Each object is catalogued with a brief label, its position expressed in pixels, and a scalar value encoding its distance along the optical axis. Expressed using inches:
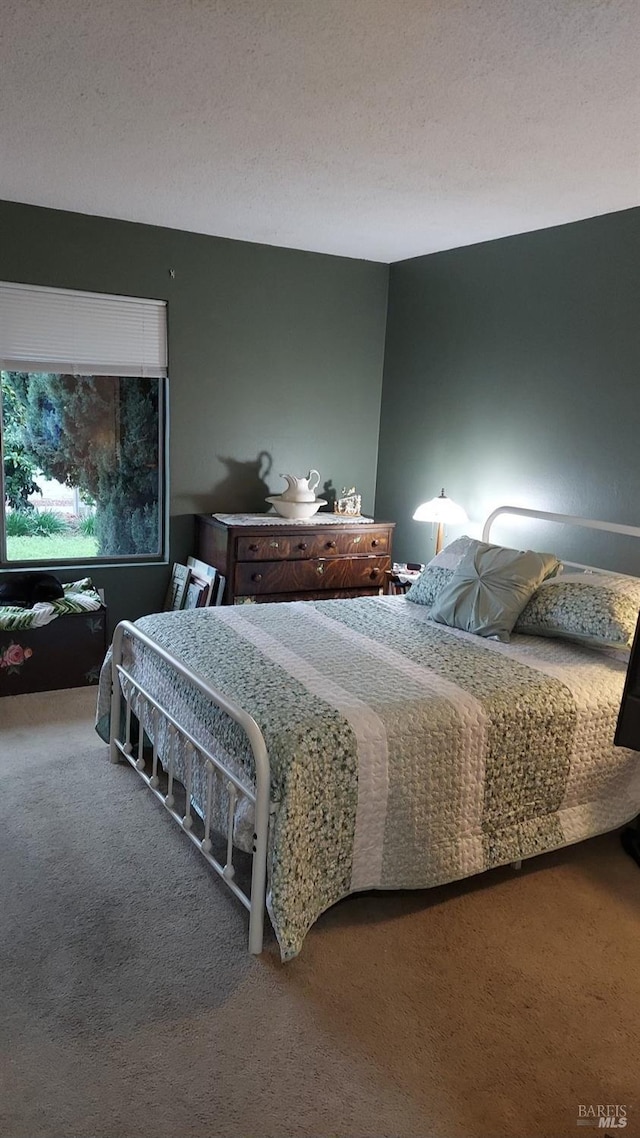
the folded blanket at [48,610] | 153.5
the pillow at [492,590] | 128.5
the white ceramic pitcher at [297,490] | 182.7
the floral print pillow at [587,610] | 118.9
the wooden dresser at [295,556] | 171.3
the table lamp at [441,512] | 169.8
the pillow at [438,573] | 144.8
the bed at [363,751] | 87.7
